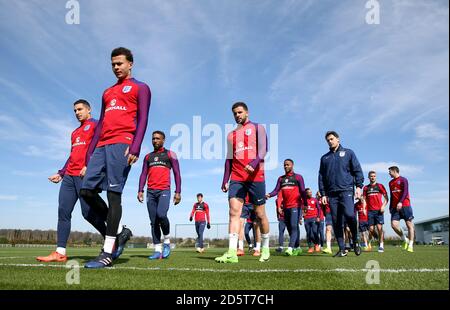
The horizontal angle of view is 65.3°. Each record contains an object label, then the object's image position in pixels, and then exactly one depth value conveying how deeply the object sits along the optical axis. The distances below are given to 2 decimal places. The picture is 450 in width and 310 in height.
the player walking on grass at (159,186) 7.58
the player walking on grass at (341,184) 7.57
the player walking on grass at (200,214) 15.04
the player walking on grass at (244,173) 5.79
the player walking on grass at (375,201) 13.30
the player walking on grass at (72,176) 5.77
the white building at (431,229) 84.12
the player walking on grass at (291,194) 10.08
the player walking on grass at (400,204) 11.75
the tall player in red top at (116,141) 4.48
